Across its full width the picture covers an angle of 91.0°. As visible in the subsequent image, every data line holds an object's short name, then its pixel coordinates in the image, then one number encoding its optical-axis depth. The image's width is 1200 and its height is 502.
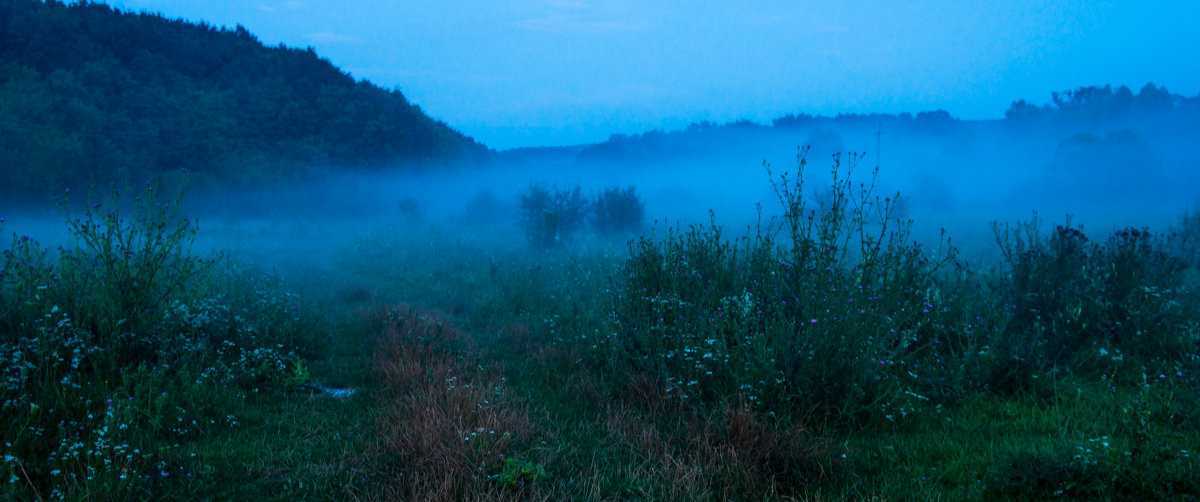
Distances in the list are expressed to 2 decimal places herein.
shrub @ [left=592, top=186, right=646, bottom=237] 23.00
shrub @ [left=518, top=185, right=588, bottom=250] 18.84
